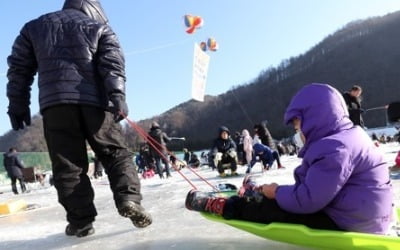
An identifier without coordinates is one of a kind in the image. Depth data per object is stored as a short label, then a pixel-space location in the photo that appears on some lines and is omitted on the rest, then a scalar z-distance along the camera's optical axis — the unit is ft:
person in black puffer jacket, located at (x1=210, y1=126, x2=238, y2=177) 28.84
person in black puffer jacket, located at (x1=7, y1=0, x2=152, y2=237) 8.01
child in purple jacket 5.75
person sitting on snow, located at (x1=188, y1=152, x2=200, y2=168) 58.96
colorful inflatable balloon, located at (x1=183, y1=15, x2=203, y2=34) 45.16
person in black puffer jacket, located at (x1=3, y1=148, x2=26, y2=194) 39.42
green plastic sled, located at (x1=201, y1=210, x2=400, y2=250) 5.40
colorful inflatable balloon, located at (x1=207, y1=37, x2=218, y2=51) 51.92
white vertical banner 38.06
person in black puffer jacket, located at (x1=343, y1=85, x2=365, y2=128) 19.70
